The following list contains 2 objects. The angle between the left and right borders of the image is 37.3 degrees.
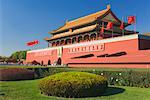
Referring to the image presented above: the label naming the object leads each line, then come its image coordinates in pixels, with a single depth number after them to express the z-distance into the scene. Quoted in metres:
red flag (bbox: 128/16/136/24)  30.75
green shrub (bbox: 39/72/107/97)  8.66
